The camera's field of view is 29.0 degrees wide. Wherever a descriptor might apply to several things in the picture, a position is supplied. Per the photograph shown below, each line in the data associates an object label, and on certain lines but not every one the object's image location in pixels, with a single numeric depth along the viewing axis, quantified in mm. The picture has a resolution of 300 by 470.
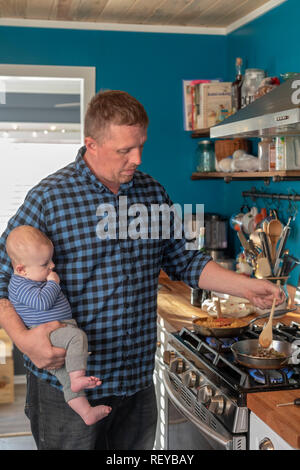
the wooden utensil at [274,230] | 2895
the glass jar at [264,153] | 2883
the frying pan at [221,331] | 2225
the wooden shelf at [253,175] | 2604
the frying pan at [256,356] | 1828
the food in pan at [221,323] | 2283
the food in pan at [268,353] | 1856
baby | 1515
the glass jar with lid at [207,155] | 3707
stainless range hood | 1980
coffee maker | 3764
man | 1604
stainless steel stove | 1755
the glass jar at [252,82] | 3180
